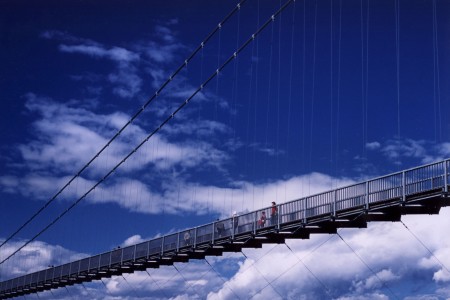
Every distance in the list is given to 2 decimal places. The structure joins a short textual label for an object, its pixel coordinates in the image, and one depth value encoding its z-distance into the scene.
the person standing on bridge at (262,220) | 41.41
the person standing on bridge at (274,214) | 40.47
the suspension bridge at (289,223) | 32.06
